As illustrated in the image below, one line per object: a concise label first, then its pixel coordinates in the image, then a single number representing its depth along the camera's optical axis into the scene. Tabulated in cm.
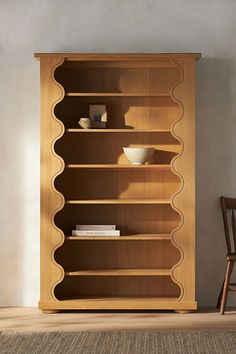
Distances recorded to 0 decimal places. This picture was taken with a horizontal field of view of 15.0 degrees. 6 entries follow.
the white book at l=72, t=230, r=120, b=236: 664
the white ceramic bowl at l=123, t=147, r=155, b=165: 659
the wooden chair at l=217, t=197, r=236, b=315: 650
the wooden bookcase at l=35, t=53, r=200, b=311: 684
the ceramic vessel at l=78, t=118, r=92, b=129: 664
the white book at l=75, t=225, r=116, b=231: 668
